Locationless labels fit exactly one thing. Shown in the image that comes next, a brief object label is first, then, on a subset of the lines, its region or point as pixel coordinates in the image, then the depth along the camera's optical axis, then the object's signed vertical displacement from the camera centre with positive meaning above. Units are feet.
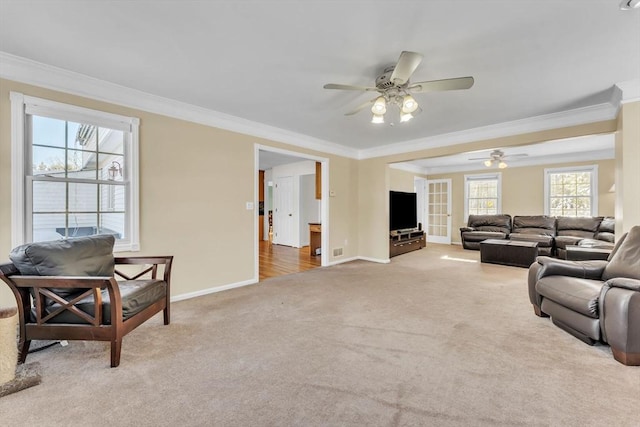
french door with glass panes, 28.43 +0.30
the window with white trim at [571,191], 21.33 +1.87
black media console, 20.74 -2.26
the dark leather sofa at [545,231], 18.53 -1.31
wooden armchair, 6.25 -2.28
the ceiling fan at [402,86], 6.70 +3.58
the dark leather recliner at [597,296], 6.35 -2.21
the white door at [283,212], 25.79 +0.12
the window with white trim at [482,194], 25.67 +1.92
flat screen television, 21.24 +0.23
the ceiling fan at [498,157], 20.12 +4.35
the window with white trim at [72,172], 8.14 +1.32
